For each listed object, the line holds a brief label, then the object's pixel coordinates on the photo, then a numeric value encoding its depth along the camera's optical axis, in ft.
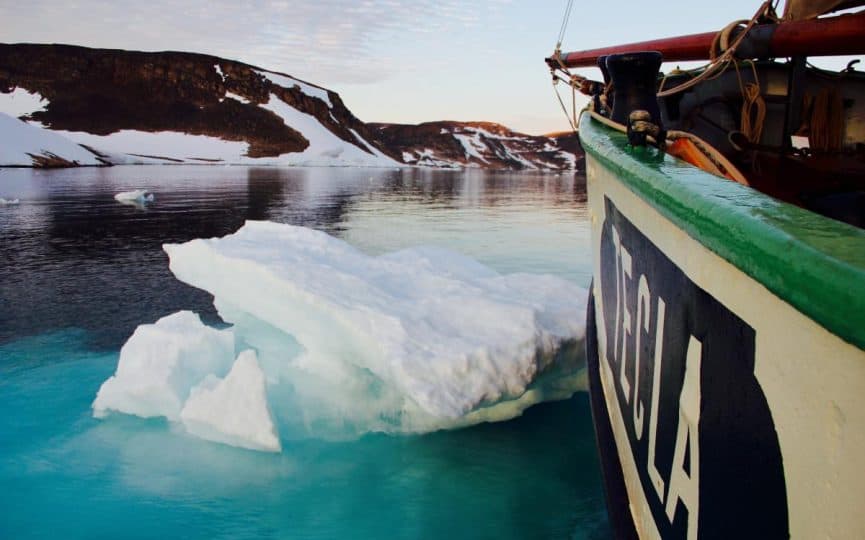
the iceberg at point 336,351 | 13.39
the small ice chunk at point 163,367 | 14.99
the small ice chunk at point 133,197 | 76.28
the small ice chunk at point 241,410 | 13.44
